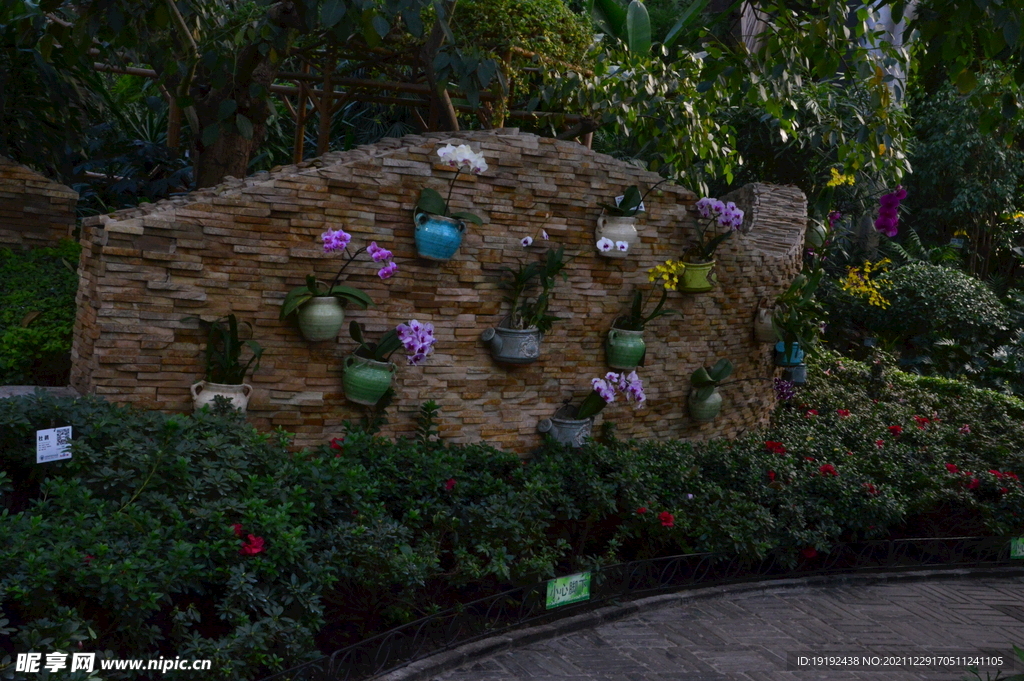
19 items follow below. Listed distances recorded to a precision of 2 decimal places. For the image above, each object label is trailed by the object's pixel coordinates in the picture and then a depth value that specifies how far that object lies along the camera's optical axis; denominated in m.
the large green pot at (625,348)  6.55
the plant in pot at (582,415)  6.35
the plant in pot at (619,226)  6.45
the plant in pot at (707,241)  6.90
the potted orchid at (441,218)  5.64
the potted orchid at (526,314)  6.05
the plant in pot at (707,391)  7.08
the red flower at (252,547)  3.82
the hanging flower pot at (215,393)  5.02
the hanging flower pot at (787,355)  7.99
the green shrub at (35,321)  5.50
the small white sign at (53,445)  3.84
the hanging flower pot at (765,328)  7.59
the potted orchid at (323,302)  5.28
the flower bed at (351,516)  3.51
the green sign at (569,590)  4.92
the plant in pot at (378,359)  5.49
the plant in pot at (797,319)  7.55
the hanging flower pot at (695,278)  6.89
